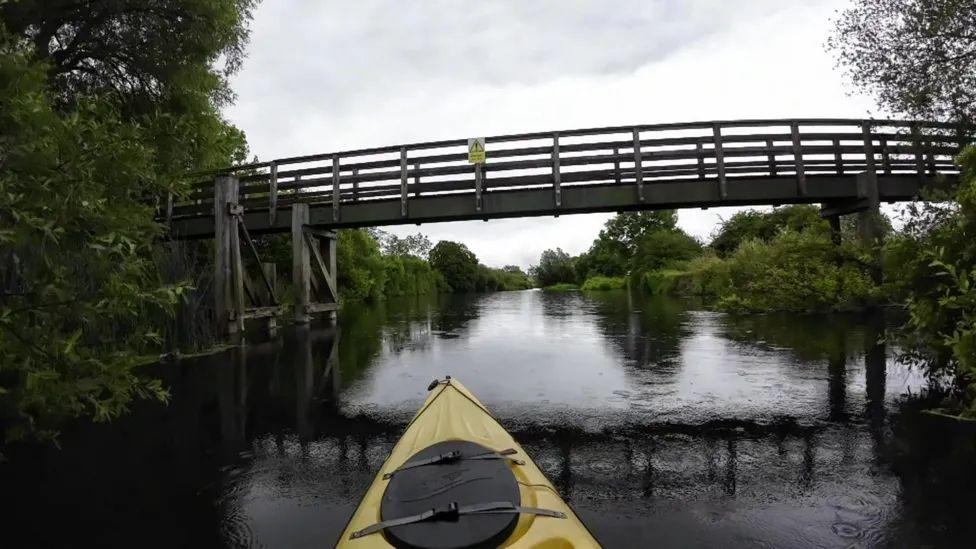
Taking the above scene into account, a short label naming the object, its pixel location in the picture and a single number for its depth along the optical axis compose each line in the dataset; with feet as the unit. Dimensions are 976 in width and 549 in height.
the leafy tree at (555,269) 276.82
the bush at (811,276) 42.78
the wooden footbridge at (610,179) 37.70
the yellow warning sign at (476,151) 38.52
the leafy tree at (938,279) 14.46
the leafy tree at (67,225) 8.83
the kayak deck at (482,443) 6.10
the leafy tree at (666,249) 129.80
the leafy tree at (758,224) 76.74
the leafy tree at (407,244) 219.82
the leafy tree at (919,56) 27.66
